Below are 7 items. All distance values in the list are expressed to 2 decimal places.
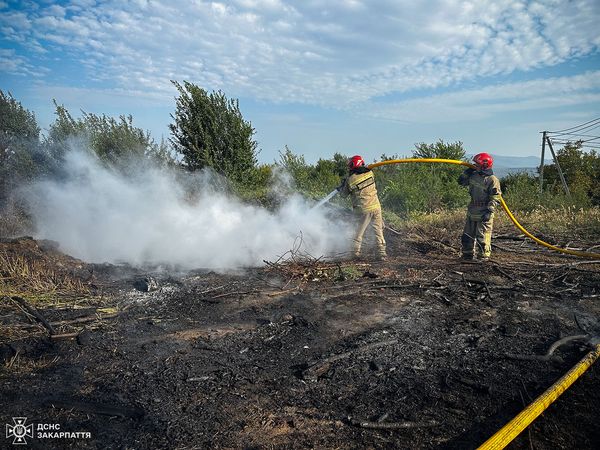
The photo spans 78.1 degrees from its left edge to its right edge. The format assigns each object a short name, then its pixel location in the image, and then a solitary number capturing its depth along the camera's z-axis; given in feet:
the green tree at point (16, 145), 42.09
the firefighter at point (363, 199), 25.52
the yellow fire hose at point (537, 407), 7.71
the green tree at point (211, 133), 41.32
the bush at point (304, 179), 40.19
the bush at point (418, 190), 42.96
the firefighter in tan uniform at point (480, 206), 24.07
